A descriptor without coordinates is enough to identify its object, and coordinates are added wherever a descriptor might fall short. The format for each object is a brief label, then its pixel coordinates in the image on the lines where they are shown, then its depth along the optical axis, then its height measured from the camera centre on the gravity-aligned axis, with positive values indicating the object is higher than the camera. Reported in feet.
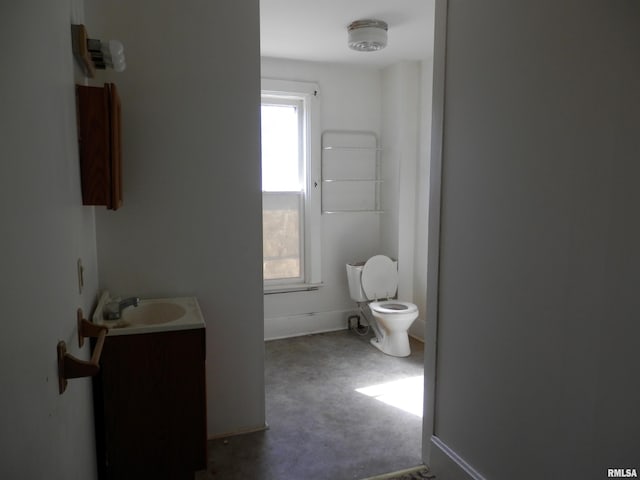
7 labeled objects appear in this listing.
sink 6.12 -1.87
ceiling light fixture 9.98 +3.60
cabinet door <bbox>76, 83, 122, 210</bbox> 5.38 +0.59
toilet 12.21 -3.22
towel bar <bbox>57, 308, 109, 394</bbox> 3.66 -1.46
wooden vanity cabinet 6.01 -2.98
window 13.38 +0.06
